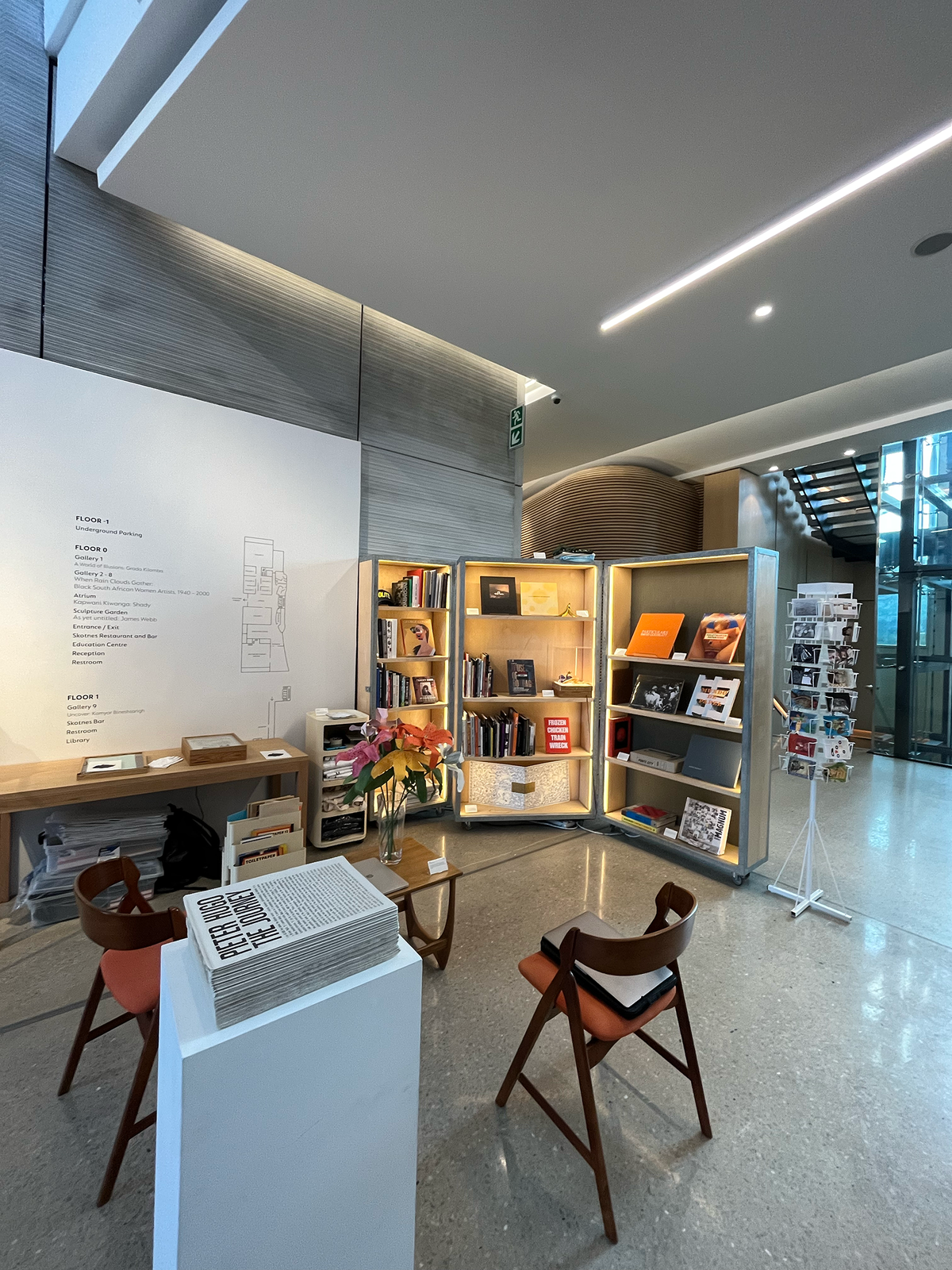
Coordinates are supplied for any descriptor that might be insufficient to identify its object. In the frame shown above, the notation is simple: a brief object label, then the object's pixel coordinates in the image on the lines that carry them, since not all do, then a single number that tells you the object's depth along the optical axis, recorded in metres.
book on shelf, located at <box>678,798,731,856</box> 3.72
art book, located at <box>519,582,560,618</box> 4.56
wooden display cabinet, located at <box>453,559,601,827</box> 4.45
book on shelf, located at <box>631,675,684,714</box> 4.05
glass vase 2.35
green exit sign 5.34
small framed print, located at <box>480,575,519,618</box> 4.41
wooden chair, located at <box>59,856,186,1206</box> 1.55
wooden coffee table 2.29
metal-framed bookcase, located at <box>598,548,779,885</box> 3.55
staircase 8.52
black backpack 3.33
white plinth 0.90
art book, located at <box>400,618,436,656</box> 4.57
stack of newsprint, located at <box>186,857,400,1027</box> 0.95
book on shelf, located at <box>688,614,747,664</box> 3.67
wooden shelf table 2.74
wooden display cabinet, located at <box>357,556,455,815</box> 4.22
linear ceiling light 2.45
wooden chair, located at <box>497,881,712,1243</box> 1.52
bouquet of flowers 2.20
